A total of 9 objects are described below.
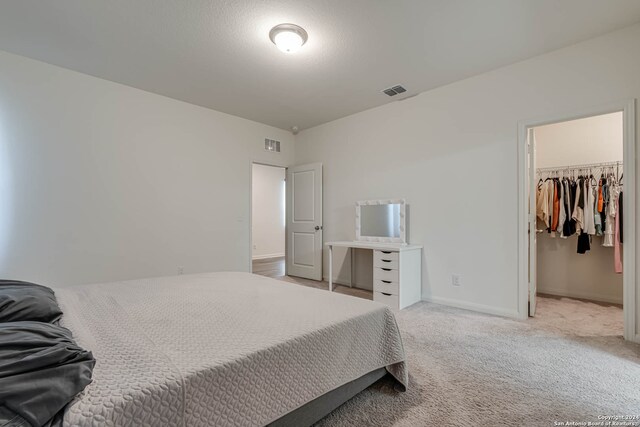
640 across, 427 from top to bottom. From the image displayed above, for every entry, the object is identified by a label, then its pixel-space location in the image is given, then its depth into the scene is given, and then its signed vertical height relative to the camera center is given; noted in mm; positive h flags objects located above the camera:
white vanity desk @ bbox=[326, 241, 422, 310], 3338 -726
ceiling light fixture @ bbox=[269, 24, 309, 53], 2369 +1463
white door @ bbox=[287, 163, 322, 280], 4844 -142
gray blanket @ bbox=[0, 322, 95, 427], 719 -450
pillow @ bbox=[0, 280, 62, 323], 1256 -425
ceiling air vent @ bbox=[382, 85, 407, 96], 3537 +1506
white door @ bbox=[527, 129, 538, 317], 3027 -142
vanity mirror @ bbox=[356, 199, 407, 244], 3785 -109
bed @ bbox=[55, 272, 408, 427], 886 -530
